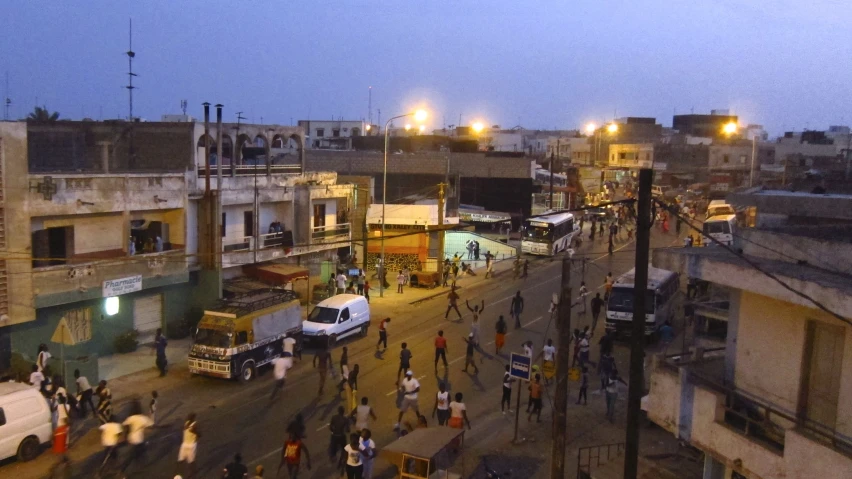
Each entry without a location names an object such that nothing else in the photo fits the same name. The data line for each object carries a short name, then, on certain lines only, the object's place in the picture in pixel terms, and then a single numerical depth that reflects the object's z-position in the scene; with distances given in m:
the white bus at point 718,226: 39.75
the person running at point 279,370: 19.95
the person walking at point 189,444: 13.91
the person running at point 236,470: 12.50
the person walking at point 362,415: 16.00
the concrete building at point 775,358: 8.31
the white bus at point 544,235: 42.09
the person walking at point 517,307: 27.80
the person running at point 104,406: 16.72
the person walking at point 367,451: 13.64
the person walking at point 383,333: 24.03
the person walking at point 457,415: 16.52
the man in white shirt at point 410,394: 17.22
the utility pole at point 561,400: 13.11
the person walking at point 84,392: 18.00
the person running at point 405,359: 19.93
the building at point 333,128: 92.12
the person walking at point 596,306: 28.55
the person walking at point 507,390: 18.41
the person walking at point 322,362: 20.00
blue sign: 16.23
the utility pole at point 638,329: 10.18
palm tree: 50.33
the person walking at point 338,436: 15.13
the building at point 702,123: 104.81
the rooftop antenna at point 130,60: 37.19
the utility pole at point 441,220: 35.31
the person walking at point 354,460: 13.52
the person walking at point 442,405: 16.92
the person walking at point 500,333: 24.17
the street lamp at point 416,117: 33.94
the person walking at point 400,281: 34.88
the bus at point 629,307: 26.08
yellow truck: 20.78
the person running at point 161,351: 21.69
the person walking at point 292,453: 13.91
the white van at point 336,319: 24.67
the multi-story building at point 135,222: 20.67
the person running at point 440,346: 21.75
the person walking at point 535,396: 18.19
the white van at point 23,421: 14.66
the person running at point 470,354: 21.94
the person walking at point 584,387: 19.75
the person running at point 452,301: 28.81
